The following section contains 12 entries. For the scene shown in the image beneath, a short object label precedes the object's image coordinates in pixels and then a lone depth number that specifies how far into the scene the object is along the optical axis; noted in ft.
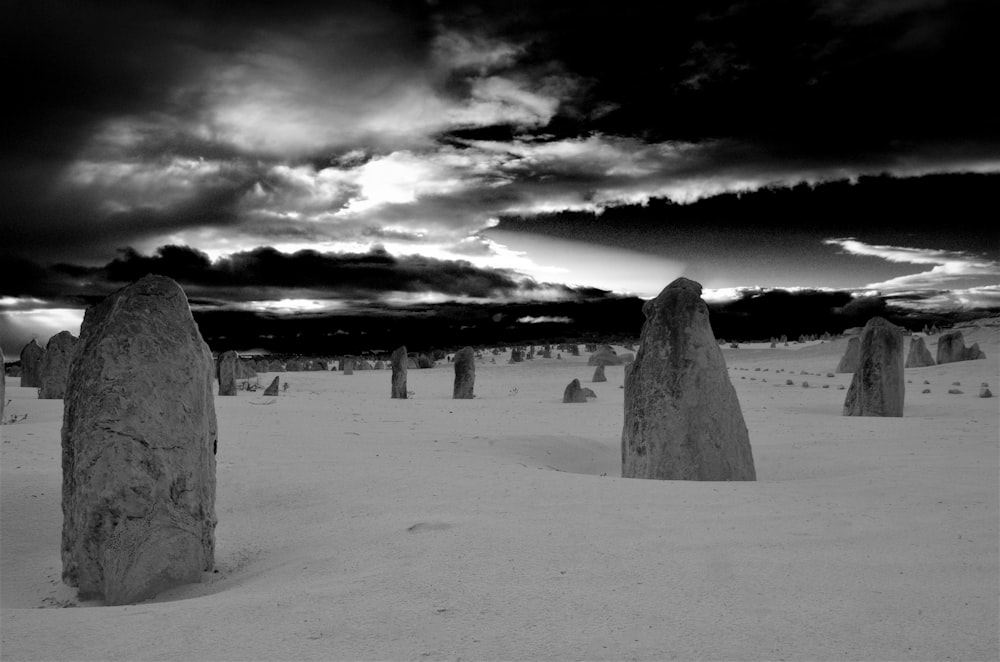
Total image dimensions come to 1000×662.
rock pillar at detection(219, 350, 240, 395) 65.71
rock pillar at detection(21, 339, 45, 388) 67.82
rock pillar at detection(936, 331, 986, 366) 79.20
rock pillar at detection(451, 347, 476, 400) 66.44
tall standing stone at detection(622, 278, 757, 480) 21.62
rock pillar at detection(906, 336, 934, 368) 81.30
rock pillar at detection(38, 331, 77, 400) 53.67
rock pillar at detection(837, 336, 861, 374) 82.23
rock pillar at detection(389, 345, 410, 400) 67.56
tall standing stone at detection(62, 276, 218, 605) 12.93
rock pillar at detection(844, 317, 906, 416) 40.98
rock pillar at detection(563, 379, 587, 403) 59.00
